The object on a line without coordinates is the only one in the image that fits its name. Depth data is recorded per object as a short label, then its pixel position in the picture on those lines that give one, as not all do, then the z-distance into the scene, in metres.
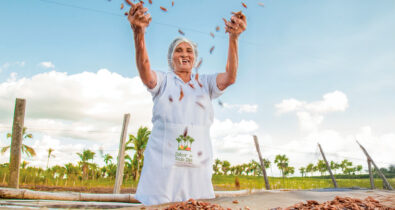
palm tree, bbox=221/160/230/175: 48.92
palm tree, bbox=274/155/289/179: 44.19
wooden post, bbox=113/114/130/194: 7.66
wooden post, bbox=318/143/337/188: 11.26
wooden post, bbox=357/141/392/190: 10.35
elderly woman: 2.22
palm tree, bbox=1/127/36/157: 10.16
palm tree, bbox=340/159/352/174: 51.37
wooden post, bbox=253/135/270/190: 10.38
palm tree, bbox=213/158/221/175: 25.25
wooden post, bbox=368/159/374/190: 10.84
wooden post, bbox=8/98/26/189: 6.68
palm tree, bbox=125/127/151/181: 17.86
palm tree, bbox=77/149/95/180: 15.52
